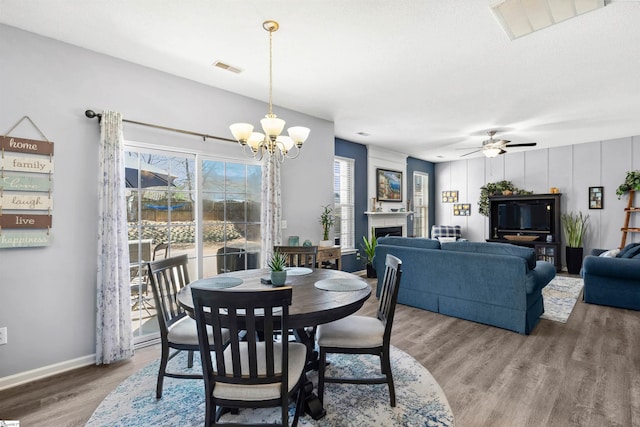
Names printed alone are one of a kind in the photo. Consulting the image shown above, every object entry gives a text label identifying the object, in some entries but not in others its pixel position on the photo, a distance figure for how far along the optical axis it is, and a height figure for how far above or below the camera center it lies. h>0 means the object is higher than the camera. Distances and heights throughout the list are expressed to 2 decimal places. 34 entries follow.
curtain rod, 2.81 +0.90
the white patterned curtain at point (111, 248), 2.82 -0.31
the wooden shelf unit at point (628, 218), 6.05 -0.14
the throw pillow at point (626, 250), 4.41 -0.56
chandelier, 2.44 +0.65
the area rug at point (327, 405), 2.04 -1.35
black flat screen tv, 7.13 -0.10
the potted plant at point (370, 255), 6.02 -0.81
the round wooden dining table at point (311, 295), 1.86 -0.56
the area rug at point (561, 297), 3.98 -1.30
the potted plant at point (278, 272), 2.26 -0.43
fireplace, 6.99 -0.43
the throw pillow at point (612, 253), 4.80 -0.66
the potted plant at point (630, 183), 6.02 +0.54
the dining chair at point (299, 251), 3.26 -0.40
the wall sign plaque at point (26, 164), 2.48 +0.42
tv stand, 6.91 -0.56
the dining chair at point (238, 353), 1.52 -0.71
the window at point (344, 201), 6.25 +0.24
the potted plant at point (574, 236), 6.48 -0.53
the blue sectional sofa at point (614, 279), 3.95 -0.91
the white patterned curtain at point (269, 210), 4.04 +0.05
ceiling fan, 5.57 +1.19
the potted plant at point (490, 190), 7.70 +0.54
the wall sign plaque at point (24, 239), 2.48 -0.19
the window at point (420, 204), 8.59 +0.24
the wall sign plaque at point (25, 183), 2.48 +0.26
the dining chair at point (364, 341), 2.15 -0.89
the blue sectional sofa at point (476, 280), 3.38 -0.81
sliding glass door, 3.21 -0.02
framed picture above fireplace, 7.07 +0.65
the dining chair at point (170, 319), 2.20 -0.82
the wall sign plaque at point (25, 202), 2.48 +0.11
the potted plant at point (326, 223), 4.85 -0.16
